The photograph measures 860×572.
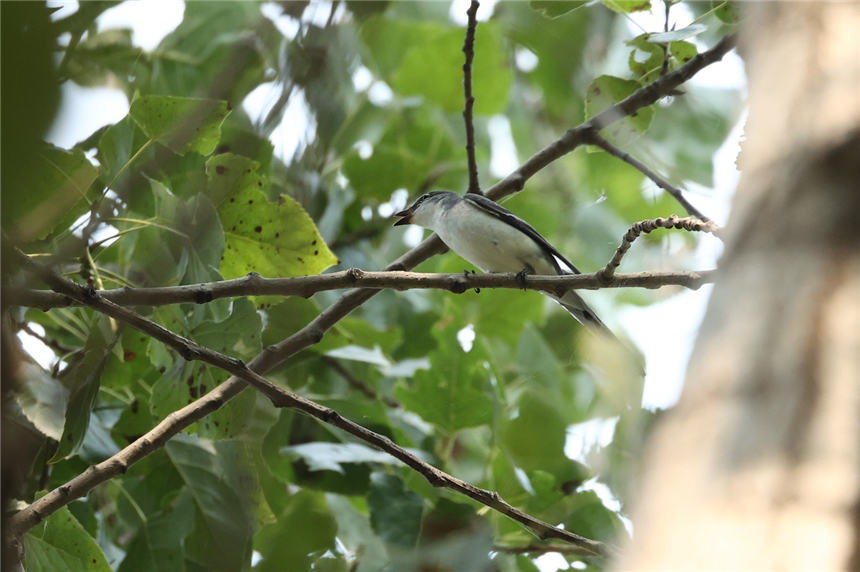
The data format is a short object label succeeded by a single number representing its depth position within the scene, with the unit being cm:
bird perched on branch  653
